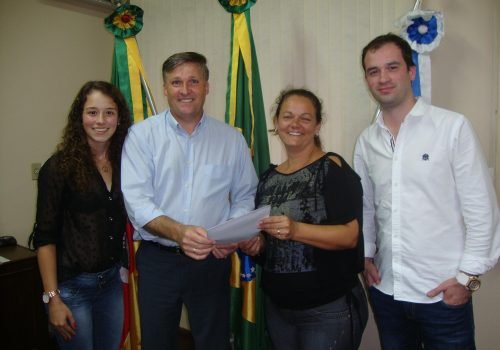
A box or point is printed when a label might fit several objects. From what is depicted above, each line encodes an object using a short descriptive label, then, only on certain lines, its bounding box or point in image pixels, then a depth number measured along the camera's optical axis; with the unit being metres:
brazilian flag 2.17
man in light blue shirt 1.58
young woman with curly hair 1.52
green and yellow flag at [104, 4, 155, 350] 2.23
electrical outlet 2.88
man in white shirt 1.30
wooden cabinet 2.36
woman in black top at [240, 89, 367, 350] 1.29
